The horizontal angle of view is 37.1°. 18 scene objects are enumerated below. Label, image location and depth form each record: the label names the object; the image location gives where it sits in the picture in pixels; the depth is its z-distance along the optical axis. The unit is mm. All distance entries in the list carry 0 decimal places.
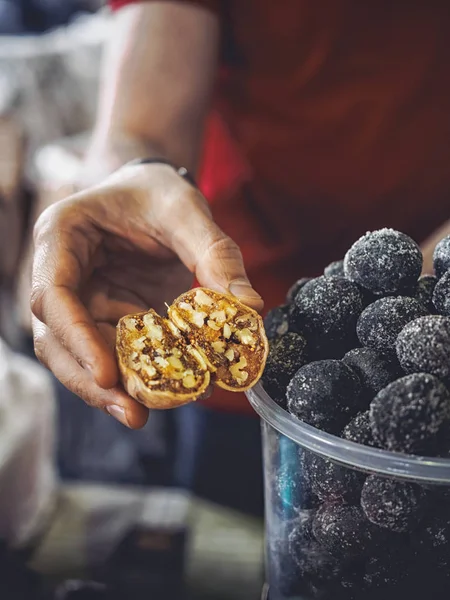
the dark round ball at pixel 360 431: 500
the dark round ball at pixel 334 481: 510
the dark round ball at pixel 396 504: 484
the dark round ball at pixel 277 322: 627
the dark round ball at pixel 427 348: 507
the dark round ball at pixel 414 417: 479
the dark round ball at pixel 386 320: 548
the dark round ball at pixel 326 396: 520
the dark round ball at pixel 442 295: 562
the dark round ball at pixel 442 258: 598
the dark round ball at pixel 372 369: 539
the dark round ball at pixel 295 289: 670
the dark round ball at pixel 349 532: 508
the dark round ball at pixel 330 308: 586
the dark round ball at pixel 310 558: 533
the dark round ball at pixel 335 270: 668
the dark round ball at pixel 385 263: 590
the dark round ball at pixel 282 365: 579
